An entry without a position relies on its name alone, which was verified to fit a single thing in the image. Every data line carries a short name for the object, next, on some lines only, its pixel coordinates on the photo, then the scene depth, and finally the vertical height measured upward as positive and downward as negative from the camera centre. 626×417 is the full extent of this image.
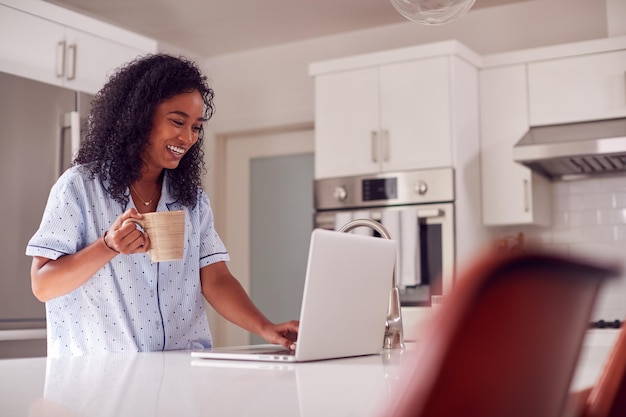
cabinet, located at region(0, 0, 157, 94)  3.08 +0.90
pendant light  1.77 +0.57
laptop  1.34 -0.09
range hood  3.38 +0.46
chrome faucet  1.76 -0.17
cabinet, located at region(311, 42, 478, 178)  3.74 +0.73
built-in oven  3.66 +0.14
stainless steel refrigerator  2.96 +0.31
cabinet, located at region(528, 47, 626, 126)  3.58 +0.78
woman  1.66 +0.04
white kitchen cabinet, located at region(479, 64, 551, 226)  3.73 +0.47
